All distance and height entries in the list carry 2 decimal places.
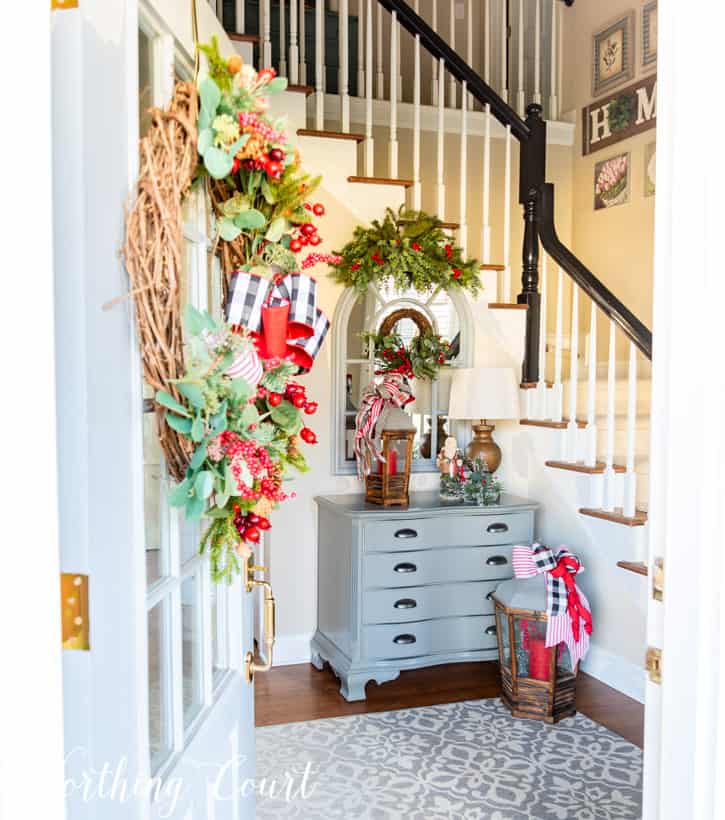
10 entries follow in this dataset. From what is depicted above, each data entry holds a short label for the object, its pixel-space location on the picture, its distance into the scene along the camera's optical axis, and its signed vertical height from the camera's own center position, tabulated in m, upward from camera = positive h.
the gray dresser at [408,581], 3.55 -0.94
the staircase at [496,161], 3.58 +1.20
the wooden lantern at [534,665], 3.26 -1.19
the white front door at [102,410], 1.12 -0.04
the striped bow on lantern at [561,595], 3.23 -0.90
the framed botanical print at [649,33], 4.73 +2.10
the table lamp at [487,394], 3.78 -0.06
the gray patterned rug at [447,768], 2.61 -1.41
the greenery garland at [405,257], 3.83 +0.60
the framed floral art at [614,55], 4.90 +2.07
